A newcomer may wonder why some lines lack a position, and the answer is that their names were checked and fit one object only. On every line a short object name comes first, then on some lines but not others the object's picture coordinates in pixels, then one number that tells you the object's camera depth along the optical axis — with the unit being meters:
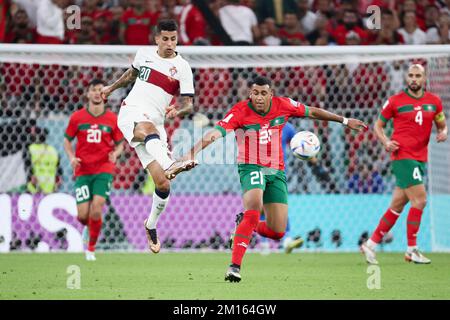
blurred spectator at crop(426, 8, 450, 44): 16.29
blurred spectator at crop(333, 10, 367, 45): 16.11
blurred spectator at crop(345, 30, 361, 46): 15.96
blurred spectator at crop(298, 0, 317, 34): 16.48
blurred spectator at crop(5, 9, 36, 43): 15.31
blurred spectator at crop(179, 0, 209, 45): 15.78
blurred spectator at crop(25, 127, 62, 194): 13.87
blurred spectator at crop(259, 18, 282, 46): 16.12
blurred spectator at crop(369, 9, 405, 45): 16.22
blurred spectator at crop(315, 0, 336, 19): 16.58
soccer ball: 9.41
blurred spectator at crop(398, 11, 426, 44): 16.34
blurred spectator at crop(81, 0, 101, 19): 15.84
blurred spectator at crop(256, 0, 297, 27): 16.55
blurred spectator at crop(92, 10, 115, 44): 15.73
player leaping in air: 9.29
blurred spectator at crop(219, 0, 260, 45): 16.09
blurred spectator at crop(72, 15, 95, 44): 15.55
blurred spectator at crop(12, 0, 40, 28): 15.57
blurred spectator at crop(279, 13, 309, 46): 16.06
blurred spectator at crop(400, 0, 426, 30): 16.39
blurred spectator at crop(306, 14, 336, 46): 15.96
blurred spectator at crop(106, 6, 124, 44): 15.76
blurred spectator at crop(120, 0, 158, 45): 15.56
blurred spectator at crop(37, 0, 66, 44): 15.34
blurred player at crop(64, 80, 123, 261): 12.52
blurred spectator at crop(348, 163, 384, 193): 14.45
